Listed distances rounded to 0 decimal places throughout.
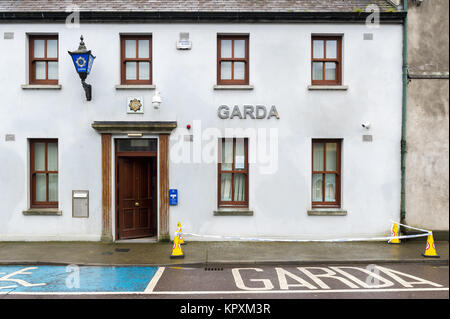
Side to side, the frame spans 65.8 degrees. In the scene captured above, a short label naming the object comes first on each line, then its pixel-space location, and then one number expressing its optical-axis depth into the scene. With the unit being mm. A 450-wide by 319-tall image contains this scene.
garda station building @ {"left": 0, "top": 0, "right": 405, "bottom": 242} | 10633
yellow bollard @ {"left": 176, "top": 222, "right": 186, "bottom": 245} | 9212
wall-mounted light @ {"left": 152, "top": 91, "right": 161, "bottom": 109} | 10276
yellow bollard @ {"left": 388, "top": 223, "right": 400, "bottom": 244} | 10375
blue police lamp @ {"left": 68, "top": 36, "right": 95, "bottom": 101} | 9875
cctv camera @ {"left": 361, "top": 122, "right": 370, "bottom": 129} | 10607
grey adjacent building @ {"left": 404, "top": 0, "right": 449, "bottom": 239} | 10703
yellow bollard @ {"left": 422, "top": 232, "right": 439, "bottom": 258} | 8977
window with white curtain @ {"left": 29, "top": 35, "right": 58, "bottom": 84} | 10836
